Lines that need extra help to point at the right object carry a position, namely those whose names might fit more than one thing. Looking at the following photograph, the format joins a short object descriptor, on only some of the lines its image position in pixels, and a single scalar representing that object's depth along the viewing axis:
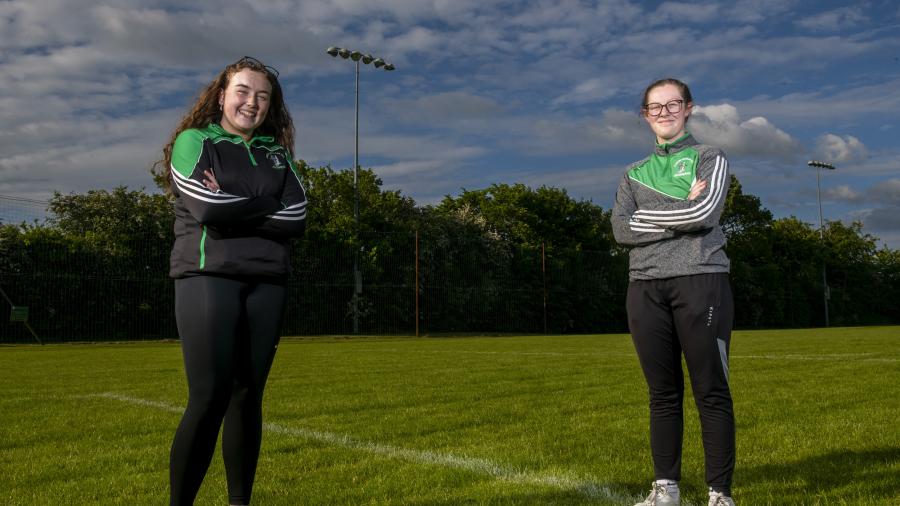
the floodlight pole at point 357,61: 27.70
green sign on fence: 20.69
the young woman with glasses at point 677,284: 3.26
